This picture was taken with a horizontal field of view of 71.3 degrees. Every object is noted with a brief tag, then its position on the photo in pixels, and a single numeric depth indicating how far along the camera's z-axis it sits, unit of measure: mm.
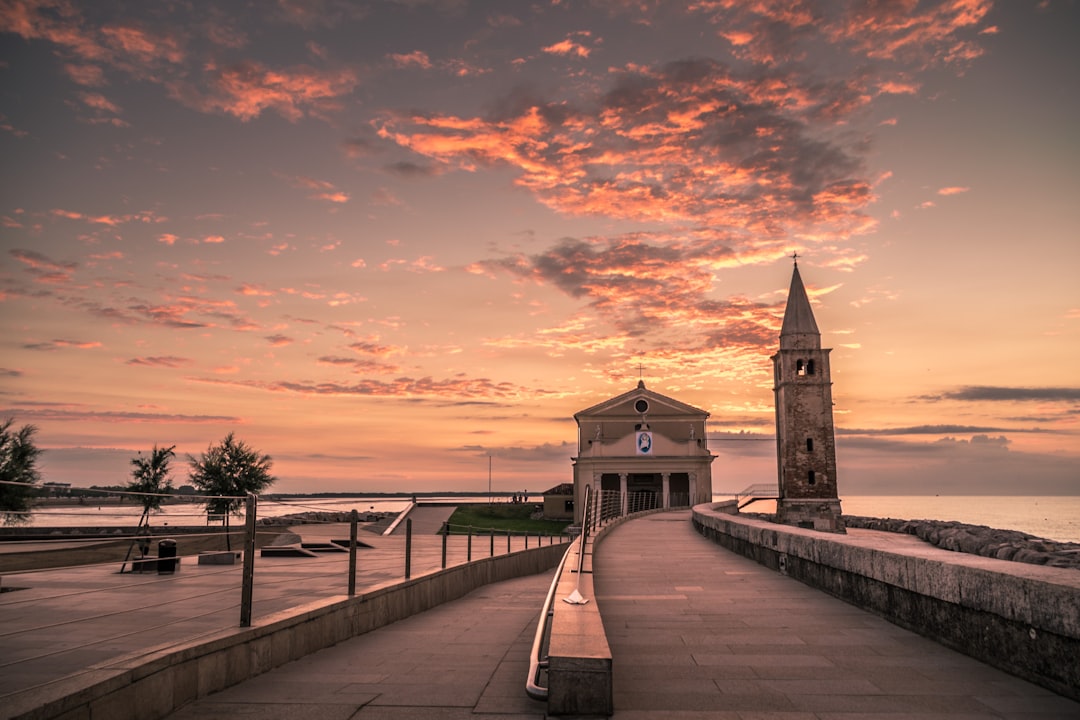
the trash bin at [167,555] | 15672
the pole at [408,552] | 9883
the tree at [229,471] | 42812
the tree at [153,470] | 35650
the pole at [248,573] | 5746
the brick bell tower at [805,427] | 55188
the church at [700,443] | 53469
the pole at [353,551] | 7613
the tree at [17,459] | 24953
